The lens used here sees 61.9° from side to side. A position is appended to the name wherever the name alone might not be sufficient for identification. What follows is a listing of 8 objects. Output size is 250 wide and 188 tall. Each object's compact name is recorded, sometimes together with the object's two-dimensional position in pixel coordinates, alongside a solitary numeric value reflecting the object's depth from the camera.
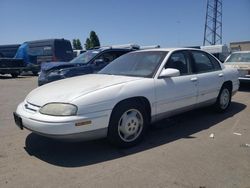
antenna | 29.15
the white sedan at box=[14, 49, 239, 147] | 2.73
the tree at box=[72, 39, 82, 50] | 48.63
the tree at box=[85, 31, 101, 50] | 40.38
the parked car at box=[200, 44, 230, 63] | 17.72
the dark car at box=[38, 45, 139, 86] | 6.49
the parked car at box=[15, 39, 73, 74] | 13.29
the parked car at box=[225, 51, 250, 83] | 6.92
